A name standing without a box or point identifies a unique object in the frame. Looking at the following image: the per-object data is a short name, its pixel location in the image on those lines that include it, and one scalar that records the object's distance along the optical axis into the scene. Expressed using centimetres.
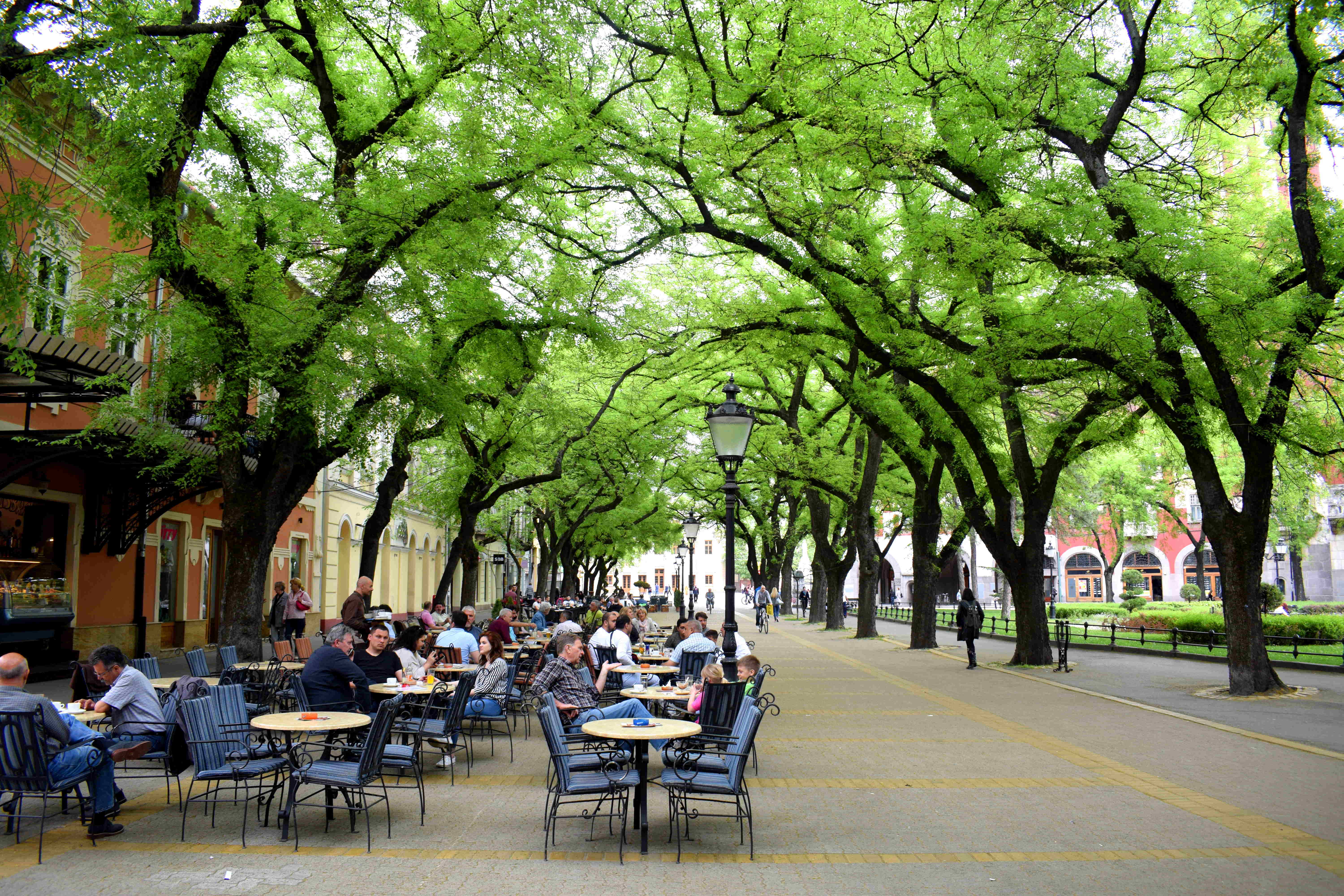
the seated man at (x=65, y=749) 675
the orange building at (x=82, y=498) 1309
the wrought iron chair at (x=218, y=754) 719
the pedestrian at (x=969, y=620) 2055
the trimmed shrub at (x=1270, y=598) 2933
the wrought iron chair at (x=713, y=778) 704
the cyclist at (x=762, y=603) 3931
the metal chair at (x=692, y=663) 1234
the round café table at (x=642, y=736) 687
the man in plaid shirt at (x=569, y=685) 938
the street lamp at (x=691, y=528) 3112
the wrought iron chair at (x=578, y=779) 694
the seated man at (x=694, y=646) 1261
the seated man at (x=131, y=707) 788
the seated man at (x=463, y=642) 1331
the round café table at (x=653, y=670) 1205
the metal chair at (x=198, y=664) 1171
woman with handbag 2212
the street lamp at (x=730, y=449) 1051
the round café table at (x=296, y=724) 696
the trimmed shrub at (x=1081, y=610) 3700
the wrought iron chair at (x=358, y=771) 693
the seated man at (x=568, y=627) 1352
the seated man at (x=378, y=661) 1008
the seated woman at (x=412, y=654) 1127
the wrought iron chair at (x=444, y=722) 871
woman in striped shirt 1095
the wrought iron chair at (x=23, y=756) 659
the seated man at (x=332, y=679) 874
